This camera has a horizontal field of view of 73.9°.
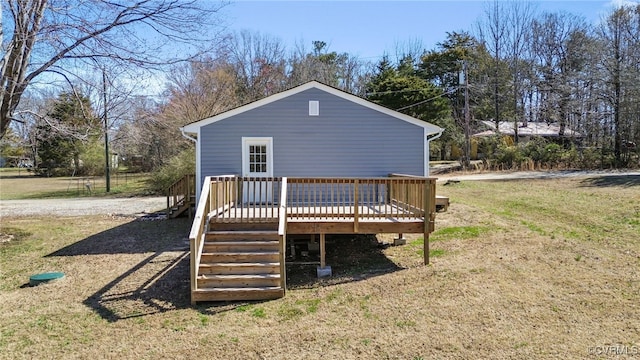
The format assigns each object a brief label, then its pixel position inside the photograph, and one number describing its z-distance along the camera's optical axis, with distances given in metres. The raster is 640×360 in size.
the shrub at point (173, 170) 18.81
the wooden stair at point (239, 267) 6.38
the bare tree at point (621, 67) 22.56
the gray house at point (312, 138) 10.77
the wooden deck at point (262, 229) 6.51
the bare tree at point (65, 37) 8.87
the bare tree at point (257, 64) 30.66
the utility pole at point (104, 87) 9.86
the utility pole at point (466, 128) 25.80
